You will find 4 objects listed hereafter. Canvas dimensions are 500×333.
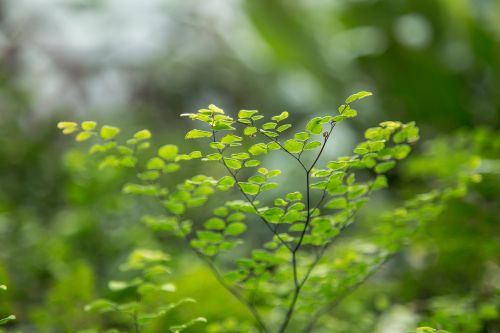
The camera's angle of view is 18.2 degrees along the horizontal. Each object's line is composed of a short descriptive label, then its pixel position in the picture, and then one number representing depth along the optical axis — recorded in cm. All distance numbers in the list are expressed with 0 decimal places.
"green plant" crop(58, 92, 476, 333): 80
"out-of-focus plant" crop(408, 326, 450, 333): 77
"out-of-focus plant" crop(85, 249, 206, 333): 83
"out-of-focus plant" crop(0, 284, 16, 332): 78
